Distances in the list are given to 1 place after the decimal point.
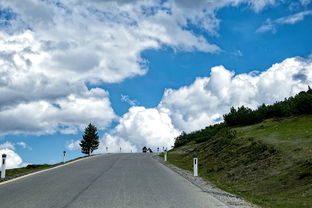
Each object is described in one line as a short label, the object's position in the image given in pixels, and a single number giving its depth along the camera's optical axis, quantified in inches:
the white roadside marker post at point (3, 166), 622.7
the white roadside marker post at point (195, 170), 694.5
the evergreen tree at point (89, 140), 3165.6
